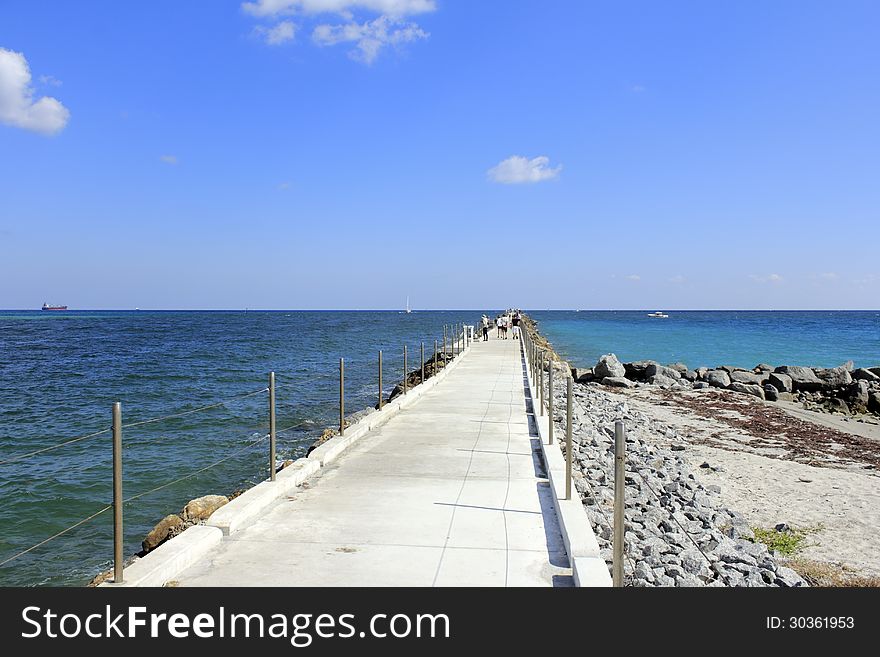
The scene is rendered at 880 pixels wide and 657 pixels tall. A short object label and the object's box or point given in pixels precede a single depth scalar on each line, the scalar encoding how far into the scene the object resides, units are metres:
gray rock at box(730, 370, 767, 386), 28.05
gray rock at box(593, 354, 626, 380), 27.92
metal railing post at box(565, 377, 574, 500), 6.64
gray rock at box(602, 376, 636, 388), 26.56
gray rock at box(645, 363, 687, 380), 28.14
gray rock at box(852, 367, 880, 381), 27.93
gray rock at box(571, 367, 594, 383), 28.67
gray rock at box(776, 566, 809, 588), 6.41
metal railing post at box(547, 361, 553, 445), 9.79
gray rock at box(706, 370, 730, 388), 27.22
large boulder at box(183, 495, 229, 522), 7.70
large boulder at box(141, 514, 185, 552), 7.54
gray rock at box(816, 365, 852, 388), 26.97
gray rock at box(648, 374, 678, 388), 27.23
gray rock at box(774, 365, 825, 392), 27.20
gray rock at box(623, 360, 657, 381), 29.50
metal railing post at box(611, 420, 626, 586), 4.32
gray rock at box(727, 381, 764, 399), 25.64
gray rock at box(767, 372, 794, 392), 26.42
